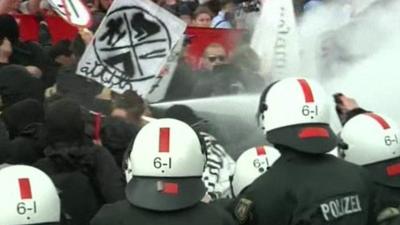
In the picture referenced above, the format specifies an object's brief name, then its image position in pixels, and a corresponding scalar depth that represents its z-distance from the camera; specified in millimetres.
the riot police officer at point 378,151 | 4590
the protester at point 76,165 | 5016
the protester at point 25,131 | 5377
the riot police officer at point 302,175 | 4172
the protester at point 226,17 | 11345
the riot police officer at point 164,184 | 3701
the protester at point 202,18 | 11312
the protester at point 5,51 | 7816
